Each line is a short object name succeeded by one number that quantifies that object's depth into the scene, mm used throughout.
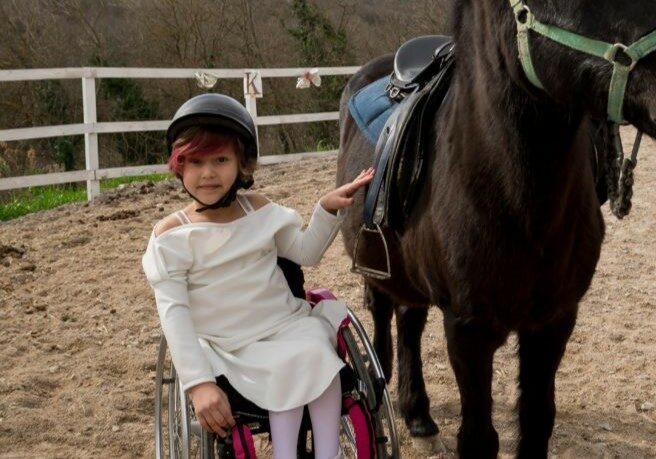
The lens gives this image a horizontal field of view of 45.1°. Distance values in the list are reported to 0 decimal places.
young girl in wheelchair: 2283
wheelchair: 2252
